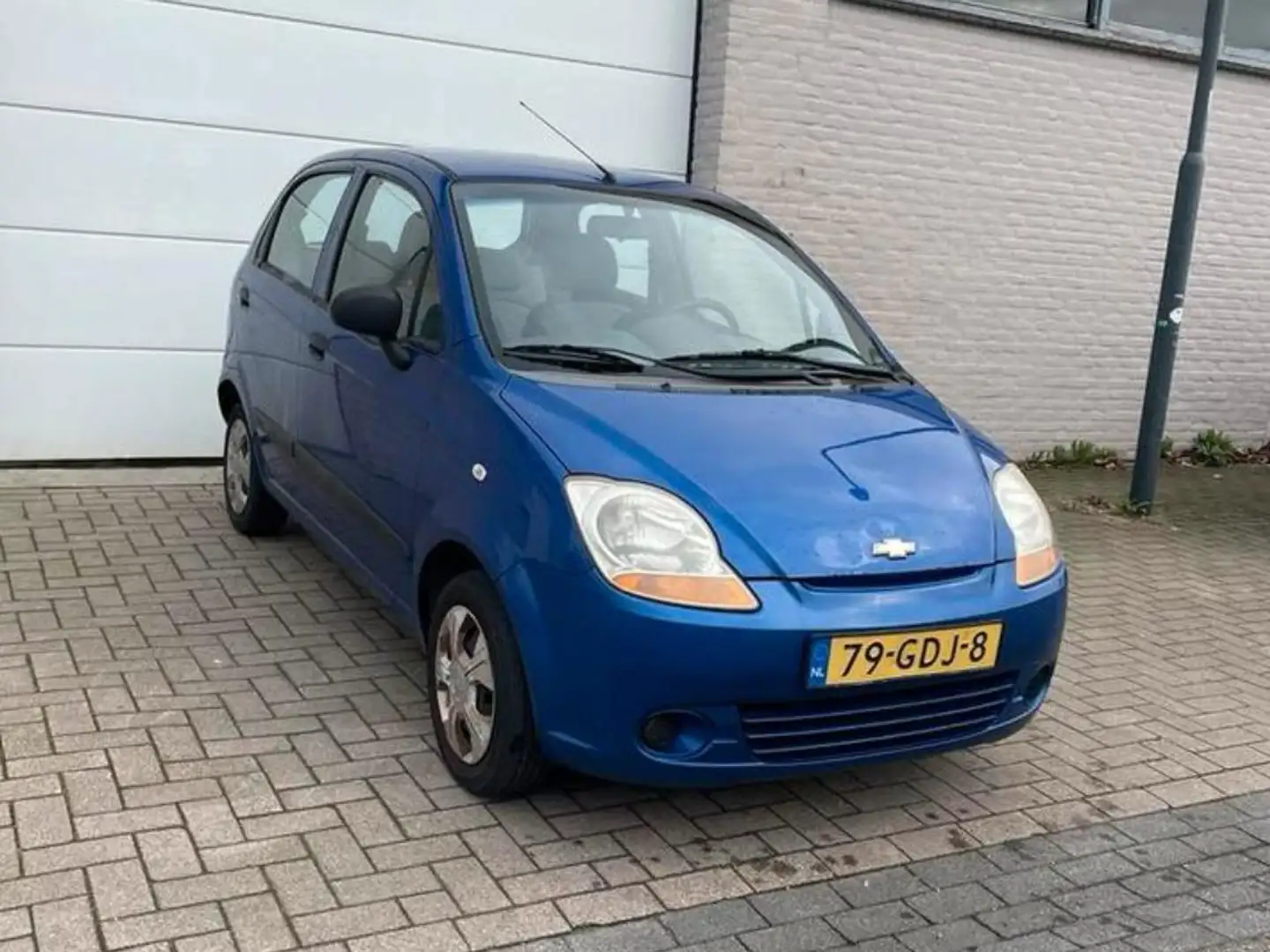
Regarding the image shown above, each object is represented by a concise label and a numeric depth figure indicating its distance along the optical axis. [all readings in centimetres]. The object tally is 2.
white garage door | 652
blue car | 309
